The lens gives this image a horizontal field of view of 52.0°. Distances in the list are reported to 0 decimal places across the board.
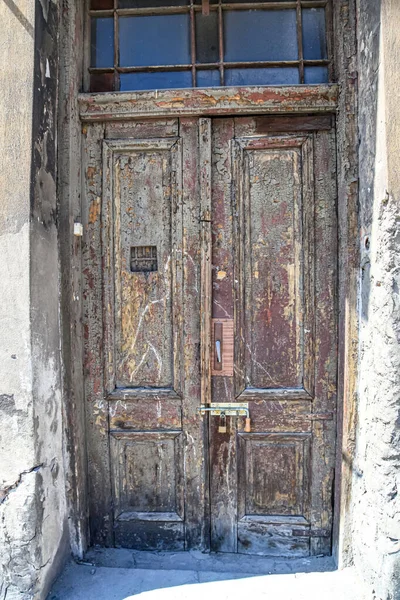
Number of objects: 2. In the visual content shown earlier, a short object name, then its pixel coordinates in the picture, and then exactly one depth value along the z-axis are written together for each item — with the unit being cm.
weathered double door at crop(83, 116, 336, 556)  240
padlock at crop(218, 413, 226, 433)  244
